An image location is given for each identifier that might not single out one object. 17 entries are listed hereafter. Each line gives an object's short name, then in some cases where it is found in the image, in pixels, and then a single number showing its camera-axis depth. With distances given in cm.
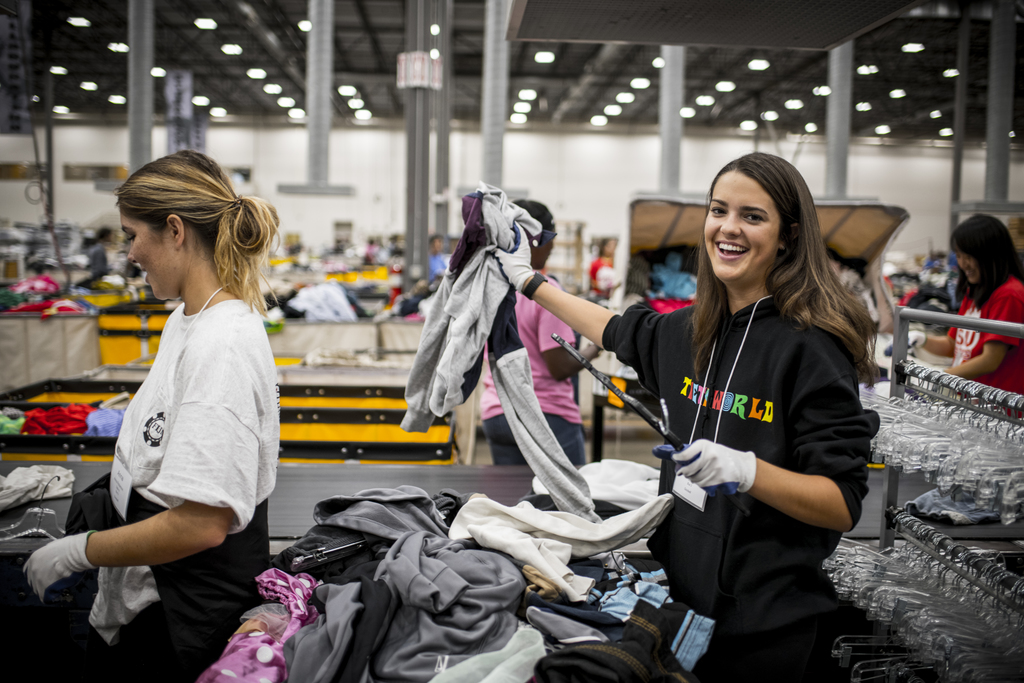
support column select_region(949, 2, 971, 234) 1156
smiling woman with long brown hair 123
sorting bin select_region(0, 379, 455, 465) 296
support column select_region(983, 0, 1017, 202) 882
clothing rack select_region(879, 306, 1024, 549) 149
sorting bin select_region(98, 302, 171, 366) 621
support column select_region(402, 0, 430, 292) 757
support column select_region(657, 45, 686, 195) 752
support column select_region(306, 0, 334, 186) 671
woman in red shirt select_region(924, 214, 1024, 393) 247
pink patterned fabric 128
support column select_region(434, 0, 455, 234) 987
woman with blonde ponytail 121
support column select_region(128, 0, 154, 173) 664
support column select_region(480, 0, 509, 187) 725
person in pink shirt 263
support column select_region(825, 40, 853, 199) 802
